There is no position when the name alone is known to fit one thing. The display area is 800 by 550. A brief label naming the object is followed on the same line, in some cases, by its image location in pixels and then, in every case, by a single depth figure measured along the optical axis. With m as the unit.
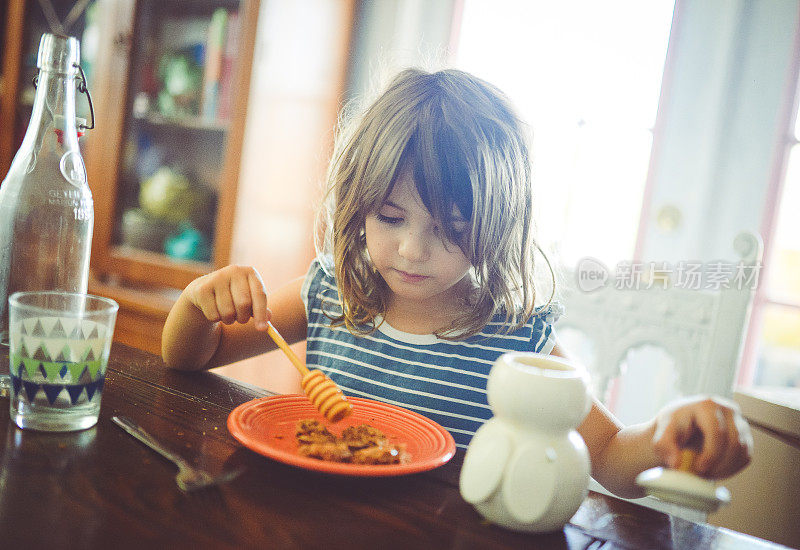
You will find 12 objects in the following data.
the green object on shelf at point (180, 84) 2.21
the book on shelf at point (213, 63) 2.12
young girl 0.86
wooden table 0.46
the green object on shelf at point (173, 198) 2.23
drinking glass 0.58
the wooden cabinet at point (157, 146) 2.12
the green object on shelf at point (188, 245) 2.19
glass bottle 0.70
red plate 0.55
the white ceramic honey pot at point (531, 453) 0.49
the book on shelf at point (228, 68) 2.10
